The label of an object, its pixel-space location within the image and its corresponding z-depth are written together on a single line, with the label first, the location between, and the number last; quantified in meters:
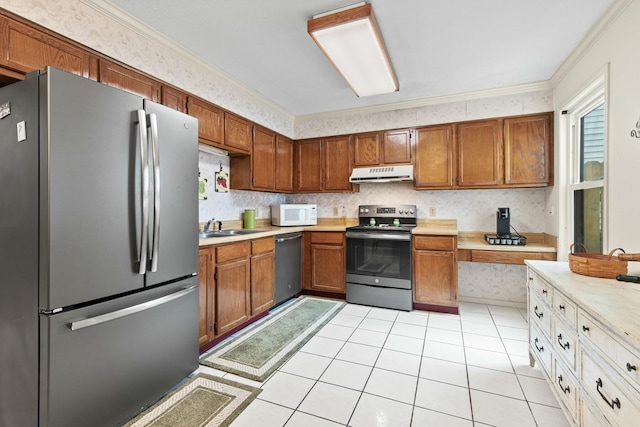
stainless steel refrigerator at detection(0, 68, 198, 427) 1.35
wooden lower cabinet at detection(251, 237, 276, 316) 3.02
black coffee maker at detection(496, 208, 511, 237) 3.44
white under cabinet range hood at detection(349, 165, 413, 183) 3.72
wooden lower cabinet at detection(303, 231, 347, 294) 3.82
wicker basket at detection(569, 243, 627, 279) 1.59
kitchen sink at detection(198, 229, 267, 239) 3.05
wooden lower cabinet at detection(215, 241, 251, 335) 2.55
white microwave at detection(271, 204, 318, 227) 4.05
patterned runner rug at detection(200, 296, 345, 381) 2.23
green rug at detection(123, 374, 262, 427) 1.65
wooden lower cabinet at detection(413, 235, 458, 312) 3.29
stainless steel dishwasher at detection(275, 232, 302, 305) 3.49
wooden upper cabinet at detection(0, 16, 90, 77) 1.57
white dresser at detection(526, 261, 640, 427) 1.03
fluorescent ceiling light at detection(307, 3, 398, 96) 2.05
